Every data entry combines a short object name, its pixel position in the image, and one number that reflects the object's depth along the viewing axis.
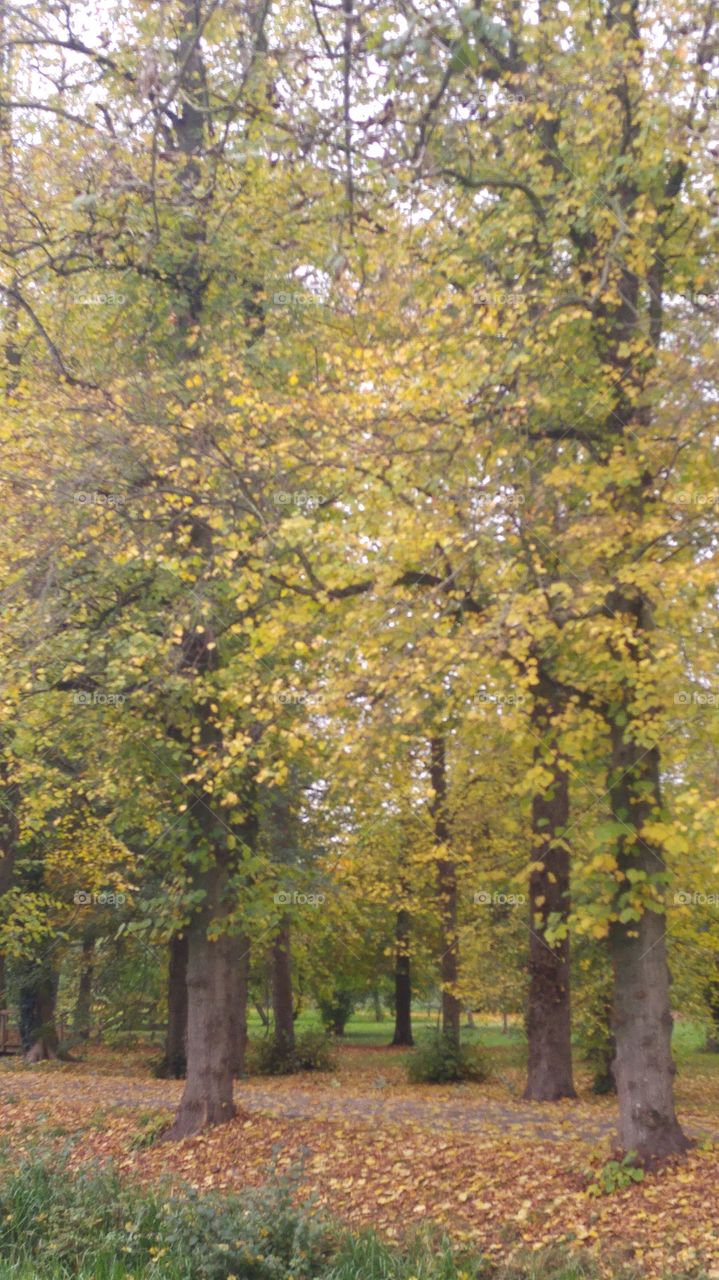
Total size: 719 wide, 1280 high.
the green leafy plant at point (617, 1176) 8.00
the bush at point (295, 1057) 21.77
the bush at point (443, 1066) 19.61
